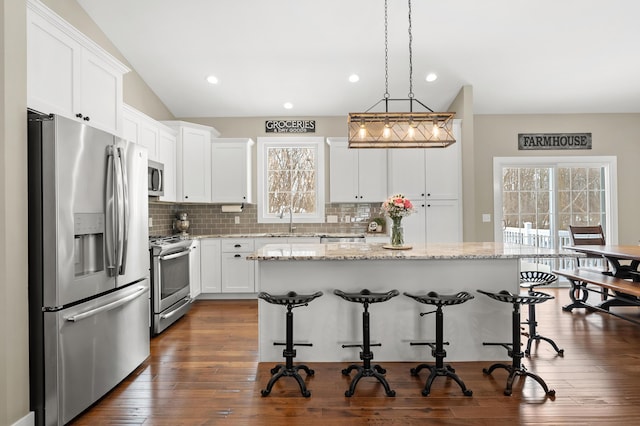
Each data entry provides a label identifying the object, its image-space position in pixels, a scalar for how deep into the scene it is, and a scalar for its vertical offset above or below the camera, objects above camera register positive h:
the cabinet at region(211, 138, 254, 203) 5.39 +0.65
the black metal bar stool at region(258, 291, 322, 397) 2.51 -0.91
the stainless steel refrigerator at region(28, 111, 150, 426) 2.09 -0.30
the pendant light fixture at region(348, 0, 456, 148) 2.94 +0.70
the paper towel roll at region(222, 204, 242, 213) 5.66 +0.11
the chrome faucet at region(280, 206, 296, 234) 5.69 -0.02
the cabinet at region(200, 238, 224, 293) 5.13 -0.71
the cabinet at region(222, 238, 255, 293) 5.15 -0.71
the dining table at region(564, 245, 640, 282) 3.96 -0.46
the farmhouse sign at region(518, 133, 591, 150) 5.74 +1.09
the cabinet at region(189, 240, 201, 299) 4.80 -0.71
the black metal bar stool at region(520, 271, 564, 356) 3.18 -0.64
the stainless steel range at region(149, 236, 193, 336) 3.78 -0.71
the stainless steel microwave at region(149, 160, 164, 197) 4.20 +0.43
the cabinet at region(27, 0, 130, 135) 2.34 +1.04
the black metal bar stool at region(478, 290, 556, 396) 2.50 -0.97
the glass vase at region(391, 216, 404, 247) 3.29 -0.19
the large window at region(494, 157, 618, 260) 5.66 +0.23
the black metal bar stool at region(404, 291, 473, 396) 2.56 -0.85
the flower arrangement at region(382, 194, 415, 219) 3.21 +0.05
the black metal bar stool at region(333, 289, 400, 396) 2.50 -0.97
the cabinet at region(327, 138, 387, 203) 5.38 +0.59
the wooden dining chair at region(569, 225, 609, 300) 4.87 -0.32
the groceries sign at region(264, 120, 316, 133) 5.76 +1.37
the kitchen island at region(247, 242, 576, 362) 3.04 -0.80
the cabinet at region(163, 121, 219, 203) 5.11 +0.76
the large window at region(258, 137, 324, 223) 5.74 +0.55
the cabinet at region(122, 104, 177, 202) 4.02 +0.91
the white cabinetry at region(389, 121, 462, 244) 5.18 +0.21
